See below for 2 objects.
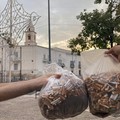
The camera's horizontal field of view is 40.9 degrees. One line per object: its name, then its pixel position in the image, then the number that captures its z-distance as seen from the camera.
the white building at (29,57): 29.76
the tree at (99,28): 7.55
